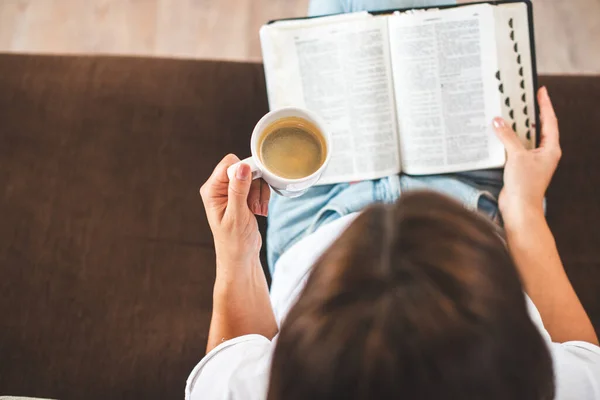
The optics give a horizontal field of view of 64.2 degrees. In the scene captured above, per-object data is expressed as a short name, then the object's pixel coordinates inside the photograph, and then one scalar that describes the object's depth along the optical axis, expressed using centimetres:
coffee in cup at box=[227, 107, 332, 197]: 61
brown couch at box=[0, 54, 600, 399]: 81
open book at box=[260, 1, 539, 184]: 80
